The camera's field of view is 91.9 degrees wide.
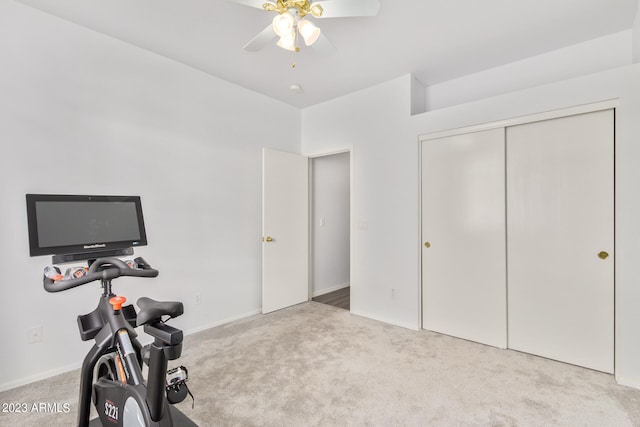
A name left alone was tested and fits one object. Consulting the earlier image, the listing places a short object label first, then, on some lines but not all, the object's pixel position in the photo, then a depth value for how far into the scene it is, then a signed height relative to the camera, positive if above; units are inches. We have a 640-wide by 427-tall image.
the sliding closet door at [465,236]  111.0 -11.3
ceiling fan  69.4 +45.5
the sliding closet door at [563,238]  92.4 -10.4
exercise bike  44.8 -25.0
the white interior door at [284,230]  147.3 -10.8
